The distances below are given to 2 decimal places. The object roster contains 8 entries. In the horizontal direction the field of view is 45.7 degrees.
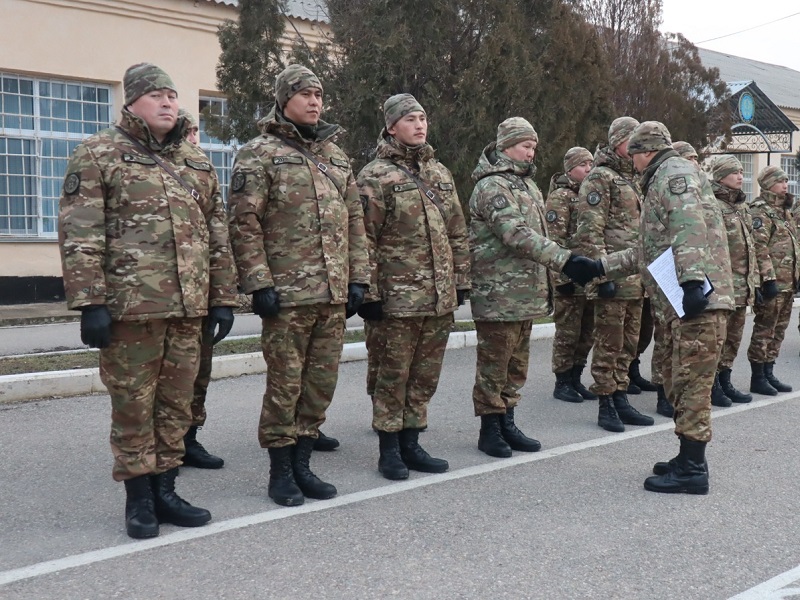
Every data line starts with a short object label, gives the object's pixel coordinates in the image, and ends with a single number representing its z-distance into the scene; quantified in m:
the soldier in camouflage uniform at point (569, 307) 7.85
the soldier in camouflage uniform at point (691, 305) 5.05
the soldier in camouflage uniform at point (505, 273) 5.73
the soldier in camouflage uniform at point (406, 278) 5.34
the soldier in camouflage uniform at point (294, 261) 4.71
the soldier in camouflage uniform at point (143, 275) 4.11
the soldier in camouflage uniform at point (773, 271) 8.37
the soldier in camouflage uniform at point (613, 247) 6.80
